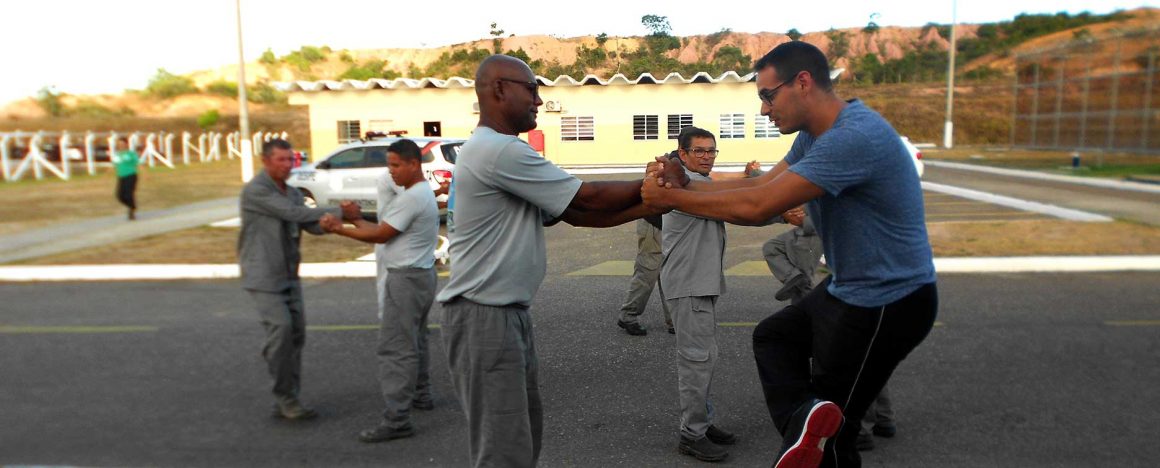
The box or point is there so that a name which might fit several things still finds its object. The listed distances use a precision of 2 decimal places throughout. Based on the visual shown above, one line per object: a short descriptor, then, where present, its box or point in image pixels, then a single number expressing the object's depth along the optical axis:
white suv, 14.73
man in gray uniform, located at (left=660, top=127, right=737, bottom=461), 4.19
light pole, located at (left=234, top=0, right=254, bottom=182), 23.67
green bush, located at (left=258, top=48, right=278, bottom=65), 97.81
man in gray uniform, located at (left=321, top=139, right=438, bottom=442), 4.58
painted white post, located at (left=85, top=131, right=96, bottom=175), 31.55
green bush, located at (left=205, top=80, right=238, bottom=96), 94.16
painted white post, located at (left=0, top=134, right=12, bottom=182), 27.62
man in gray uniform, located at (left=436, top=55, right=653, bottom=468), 2.74
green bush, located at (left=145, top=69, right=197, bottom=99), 95.19
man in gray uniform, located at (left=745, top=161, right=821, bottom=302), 5.09
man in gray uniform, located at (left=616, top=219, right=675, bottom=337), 6.90
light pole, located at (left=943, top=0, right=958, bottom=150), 43.91
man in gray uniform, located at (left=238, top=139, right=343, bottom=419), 4.72
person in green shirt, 16.03
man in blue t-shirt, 2.76
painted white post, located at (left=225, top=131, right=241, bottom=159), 46.49
